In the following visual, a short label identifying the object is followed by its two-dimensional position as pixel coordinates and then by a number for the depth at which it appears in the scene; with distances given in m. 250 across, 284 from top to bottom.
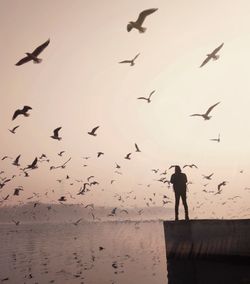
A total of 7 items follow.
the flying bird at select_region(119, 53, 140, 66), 19.86
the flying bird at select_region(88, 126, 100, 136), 26.97
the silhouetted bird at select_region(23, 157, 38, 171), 26.76
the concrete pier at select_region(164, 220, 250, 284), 12.91
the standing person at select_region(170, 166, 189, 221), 16.89
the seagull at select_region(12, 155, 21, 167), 26.75
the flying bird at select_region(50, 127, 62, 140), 24.52
